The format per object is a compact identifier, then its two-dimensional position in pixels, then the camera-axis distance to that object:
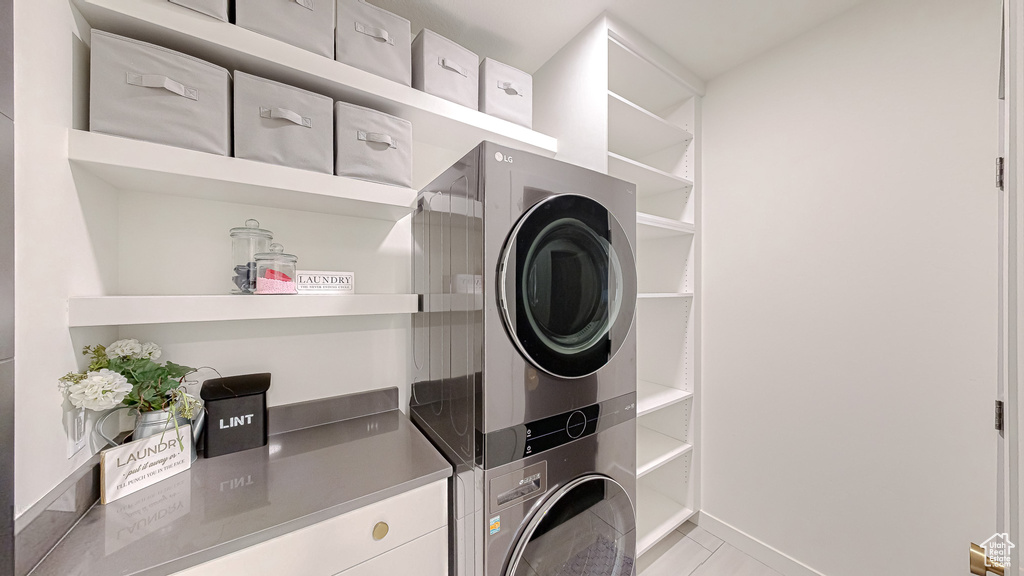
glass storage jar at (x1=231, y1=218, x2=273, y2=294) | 1.18
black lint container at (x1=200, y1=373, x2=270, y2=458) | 1.11
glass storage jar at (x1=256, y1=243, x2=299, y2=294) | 1.13
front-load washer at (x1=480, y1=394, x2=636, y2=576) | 0.99
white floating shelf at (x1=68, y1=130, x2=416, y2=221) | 0.86
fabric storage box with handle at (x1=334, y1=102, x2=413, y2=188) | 1.17
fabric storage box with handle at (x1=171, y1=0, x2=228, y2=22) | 0.93
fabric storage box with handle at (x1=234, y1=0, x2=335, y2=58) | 1.03
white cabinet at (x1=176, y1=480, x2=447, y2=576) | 0.80
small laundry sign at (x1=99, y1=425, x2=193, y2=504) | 0.88
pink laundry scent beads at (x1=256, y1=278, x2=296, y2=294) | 1.12
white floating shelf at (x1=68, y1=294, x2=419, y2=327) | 0.86
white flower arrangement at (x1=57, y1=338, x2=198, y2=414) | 0.83
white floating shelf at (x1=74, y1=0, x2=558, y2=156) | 0.90
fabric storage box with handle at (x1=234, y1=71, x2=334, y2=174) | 1.02
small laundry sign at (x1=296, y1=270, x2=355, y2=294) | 1.21
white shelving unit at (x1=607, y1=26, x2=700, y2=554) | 1.85
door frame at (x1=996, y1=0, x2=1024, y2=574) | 0.53
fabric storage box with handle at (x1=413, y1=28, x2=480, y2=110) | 1.33
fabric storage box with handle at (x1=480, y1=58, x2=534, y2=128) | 1.47
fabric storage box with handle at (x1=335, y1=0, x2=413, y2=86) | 1.18
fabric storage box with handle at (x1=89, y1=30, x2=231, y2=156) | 0.86
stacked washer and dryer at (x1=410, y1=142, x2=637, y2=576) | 0.98
